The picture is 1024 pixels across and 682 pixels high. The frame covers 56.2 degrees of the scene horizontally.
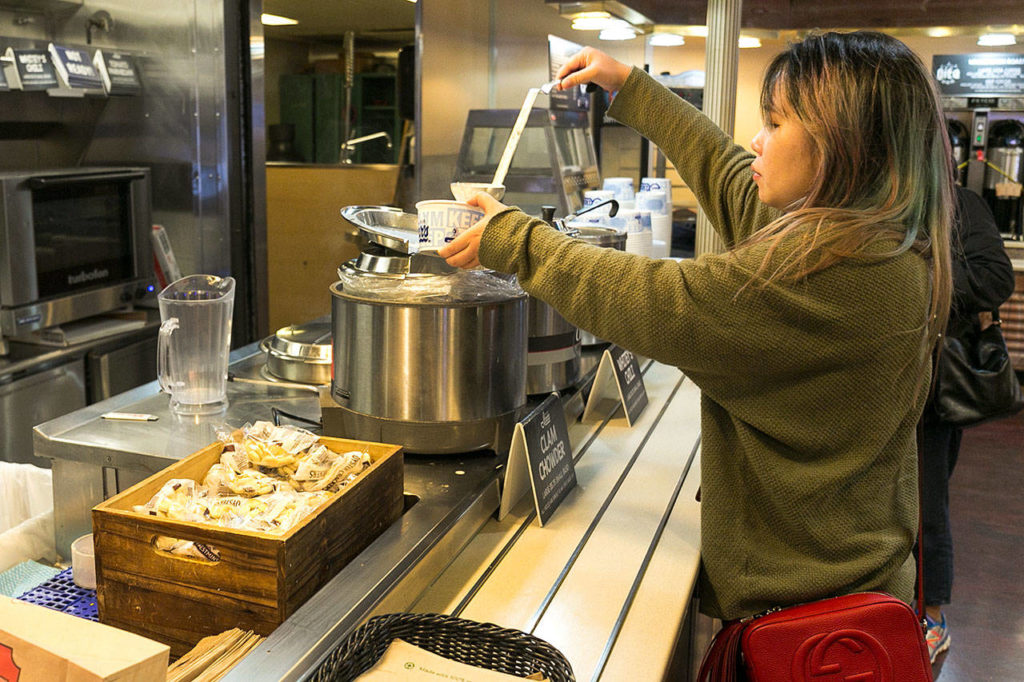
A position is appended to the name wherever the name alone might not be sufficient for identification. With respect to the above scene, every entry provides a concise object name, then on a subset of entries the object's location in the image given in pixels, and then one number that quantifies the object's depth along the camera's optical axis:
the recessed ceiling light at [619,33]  4.43
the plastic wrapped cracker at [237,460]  1.31
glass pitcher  1.71
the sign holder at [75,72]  3.44
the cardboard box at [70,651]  0.79
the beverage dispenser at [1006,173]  6.75
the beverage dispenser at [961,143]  6.91
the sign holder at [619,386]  2.22
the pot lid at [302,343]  1.90
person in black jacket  2.63
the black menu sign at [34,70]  3.27
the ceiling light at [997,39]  6.30
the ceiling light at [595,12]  3.17
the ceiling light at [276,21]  6.80
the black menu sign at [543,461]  1.57
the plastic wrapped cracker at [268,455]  1.31
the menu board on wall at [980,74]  7.63
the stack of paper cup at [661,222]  3.29
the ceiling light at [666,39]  5.07
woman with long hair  1.21
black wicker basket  1.01
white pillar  2.96
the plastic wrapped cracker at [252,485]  1.25
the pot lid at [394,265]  1.54
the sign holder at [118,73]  3.69
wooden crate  1.07
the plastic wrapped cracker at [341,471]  1.28
